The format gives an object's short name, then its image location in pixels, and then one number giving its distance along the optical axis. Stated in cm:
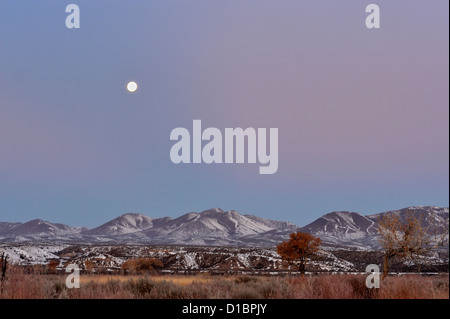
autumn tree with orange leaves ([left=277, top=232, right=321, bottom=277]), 5500
